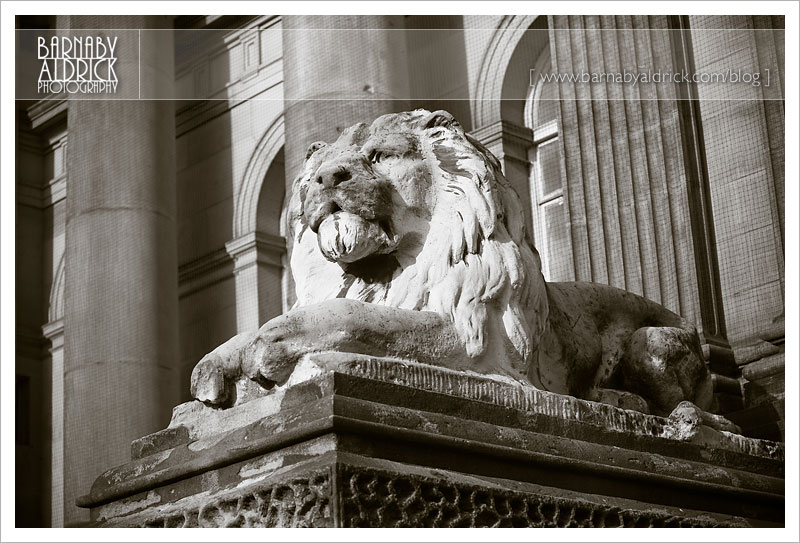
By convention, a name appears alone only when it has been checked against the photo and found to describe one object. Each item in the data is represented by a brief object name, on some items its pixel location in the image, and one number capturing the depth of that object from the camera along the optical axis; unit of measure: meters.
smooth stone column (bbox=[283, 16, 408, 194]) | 23.16
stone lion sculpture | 9.23
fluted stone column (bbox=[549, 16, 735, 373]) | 16.20
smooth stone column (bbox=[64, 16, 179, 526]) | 27.45
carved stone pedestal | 8.34
